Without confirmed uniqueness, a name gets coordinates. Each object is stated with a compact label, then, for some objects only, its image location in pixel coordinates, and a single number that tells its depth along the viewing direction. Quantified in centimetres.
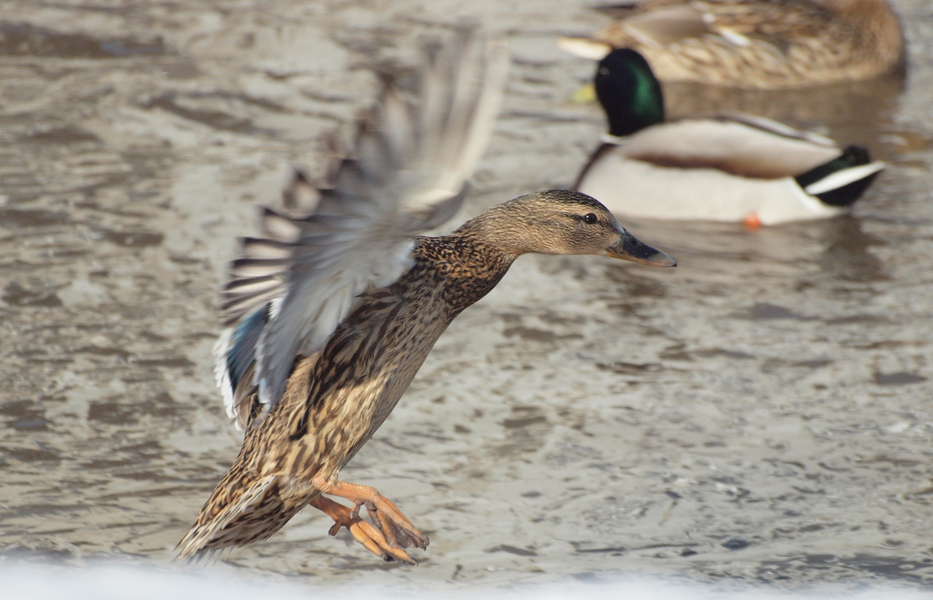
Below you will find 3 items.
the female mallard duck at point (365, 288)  622
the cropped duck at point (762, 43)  1933
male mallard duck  1483
